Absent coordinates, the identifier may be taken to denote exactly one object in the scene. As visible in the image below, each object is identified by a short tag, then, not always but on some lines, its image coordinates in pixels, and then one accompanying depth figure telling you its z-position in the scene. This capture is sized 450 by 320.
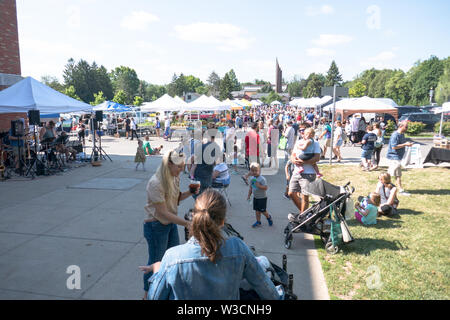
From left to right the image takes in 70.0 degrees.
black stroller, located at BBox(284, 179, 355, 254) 5.09
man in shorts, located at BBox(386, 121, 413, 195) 7.96
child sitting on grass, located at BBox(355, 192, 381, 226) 6.20
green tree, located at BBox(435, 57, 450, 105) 56.89
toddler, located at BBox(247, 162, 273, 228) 5.97
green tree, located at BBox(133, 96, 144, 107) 64.38
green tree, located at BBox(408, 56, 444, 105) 70.50
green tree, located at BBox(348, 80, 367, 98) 80.81
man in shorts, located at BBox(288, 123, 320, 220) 6.09
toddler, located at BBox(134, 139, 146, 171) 11.53
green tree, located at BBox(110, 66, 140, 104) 112.90
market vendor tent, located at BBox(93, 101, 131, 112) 22.80
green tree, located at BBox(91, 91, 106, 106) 66.31
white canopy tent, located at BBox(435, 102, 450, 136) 16.30
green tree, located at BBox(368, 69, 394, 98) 98.64
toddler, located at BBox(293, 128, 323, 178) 6.12
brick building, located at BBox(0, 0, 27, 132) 14.61
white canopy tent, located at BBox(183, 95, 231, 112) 20.18
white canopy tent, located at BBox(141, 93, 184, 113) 21.02
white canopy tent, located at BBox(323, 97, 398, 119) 16.31
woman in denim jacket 1.75
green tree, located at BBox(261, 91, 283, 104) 92.69
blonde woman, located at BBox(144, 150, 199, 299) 3.19
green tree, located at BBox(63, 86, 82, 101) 67.31
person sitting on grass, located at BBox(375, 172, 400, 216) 6.69
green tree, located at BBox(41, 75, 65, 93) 77.69
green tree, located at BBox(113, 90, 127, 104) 58.53
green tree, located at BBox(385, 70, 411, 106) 78.00
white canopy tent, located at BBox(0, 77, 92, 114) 10.68
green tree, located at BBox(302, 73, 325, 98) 91.85
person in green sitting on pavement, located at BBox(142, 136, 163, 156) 12.44
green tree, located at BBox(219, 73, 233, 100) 79.25
